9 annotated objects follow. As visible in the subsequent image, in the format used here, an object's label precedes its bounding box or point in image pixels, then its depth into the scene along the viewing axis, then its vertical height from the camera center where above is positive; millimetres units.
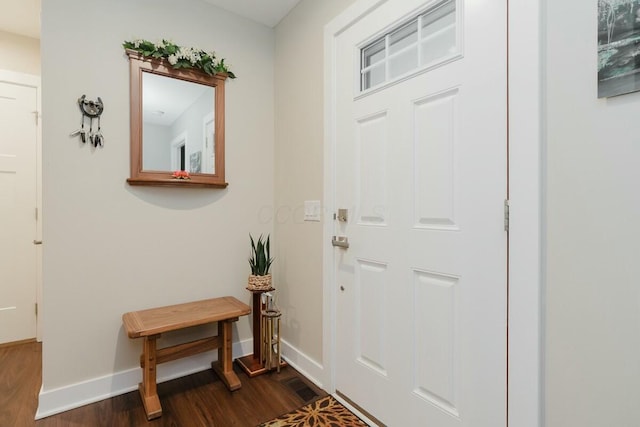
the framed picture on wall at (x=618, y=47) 843 +471
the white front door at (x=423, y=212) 1157 +2
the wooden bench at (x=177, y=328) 1736 -711
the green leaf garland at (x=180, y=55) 1960 +1071
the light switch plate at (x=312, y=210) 2080 +17
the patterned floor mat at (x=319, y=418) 1625 -1129
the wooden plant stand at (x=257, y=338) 2180 -915
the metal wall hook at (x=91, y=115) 1840 +596
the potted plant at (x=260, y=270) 2162 -420
